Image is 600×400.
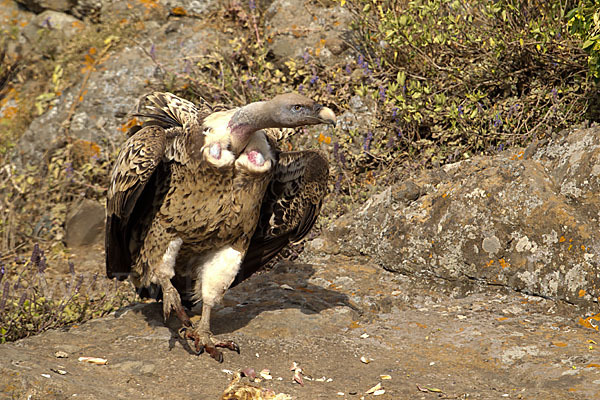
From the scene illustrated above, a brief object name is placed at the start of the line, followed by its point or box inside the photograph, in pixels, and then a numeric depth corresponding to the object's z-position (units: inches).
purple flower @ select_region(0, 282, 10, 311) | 342.6
